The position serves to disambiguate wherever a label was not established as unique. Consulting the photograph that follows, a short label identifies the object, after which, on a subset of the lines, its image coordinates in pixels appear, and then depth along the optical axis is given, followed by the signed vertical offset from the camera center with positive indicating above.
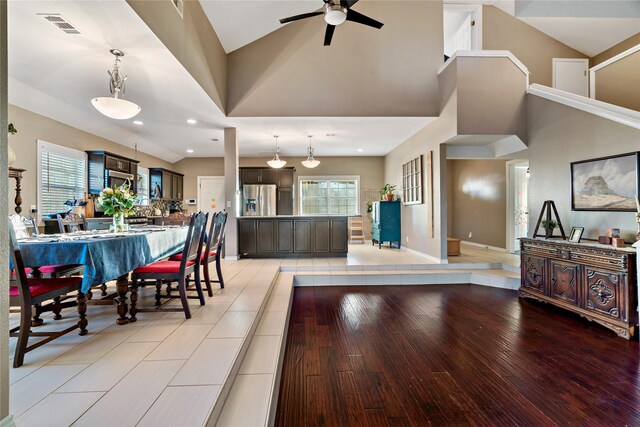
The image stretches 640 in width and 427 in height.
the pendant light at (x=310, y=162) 6.93 +1.22
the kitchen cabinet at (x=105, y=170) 5.55 +0.90
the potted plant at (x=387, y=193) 7.36 +0.54
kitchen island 5.89 -0.43
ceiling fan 3.03 +2.14
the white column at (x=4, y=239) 1.07 -0.08
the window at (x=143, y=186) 7.30 +0.76
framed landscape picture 3.12 +0.33
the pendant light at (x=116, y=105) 2.78 +1.05
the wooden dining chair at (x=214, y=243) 3.29 -0.32
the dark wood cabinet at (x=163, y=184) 7.62 +0.85
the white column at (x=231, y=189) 5.66 +0.50
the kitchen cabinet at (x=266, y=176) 8.34 +1.09
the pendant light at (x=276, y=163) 6.52 +1.14
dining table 2.02 -0.27
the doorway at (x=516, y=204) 6.48 +0.19
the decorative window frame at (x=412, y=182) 6.08 +0.71
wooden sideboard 2.73 -0.72
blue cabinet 7.32 -0.20
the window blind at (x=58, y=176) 4.52 +0.67
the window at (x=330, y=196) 9.08 +0.57
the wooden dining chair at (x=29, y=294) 1.81 -0.51
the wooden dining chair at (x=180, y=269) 2.59 -0.48
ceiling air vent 2.49 +1.69
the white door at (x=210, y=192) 8.96 +0.70
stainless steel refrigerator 8.25 +0.42
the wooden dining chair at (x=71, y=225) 3.12 -0.09
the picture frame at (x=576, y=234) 3.43 -0.26
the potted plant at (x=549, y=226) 3.79 -0.17
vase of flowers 2.86 +0.13
